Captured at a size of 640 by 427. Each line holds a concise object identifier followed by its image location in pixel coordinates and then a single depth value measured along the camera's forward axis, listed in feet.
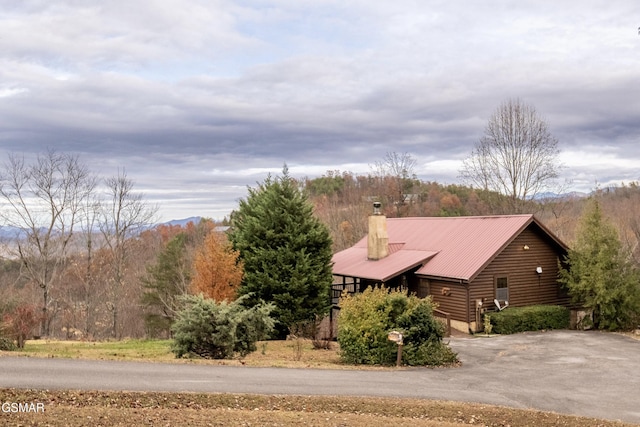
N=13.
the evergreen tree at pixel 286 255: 88.48
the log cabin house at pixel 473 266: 89.04
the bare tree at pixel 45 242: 127.03
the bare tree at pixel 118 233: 145.18
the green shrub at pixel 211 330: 58.34
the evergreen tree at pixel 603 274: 85.61
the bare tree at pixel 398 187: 216.33
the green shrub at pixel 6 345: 65.41
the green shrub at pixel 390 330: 61.41
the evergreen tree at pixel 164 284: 134.31
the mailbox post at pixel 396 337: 59.36
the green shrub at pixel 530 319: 86.58
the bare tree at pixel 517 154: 154.71
